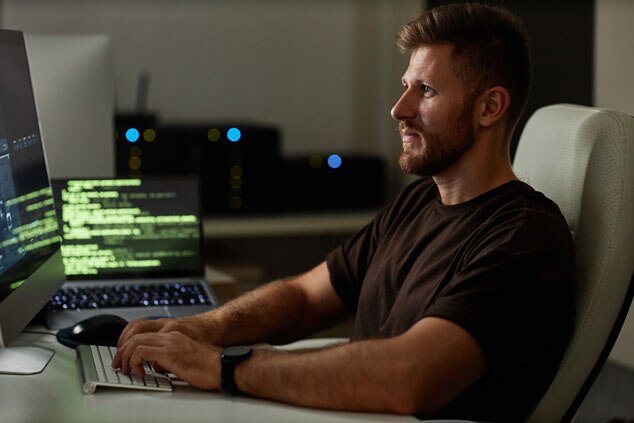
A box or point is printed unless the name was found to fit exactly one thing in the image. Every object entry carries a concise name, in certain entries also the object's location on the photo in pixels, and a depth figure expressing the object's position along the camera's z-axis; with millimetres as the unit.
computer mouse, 1698
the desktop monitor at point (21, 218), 1551
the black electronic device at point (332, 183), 3828
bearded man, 1383
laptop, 2082
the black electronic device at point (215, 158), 3600
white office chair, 1519
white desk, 1309
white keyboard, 1415
